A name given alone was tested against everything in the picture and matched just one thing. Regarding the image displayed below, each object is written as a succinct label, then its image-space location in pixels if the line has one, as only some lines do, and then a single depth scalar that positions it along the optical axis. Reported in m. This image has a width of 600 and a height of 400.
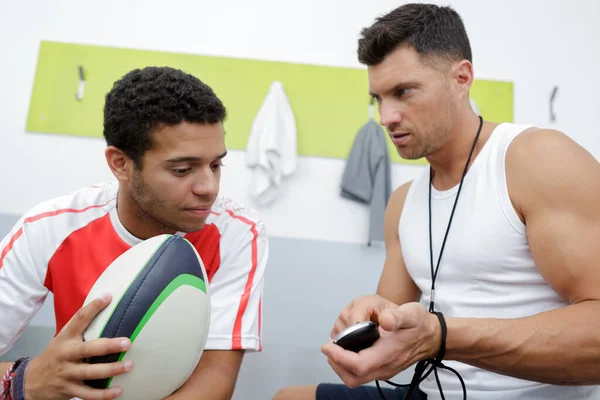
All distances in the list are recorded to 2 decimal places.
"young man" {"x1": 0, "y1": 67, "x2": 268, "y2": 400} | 0.97
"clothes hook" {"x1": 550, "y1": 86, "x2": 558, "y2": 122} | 2.05
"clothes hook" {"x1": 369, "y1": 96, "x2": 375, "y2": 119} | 1.97
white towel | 1.83
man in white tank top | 0.69
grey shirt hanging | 1.84
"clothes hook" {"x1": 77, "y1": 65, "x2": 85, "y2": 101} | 1.90
